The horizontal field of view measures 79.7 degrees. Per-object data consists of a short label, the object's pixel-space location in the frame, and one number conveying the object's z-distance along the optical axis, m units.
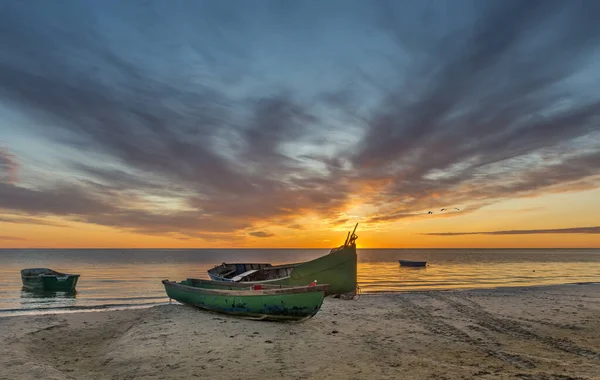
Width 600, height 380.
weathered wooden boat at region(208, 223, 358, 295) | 19.75
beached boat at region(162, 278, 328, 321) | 14.63
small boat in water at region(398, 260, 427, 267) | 78.29
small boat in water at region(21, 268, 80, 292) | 33.84
